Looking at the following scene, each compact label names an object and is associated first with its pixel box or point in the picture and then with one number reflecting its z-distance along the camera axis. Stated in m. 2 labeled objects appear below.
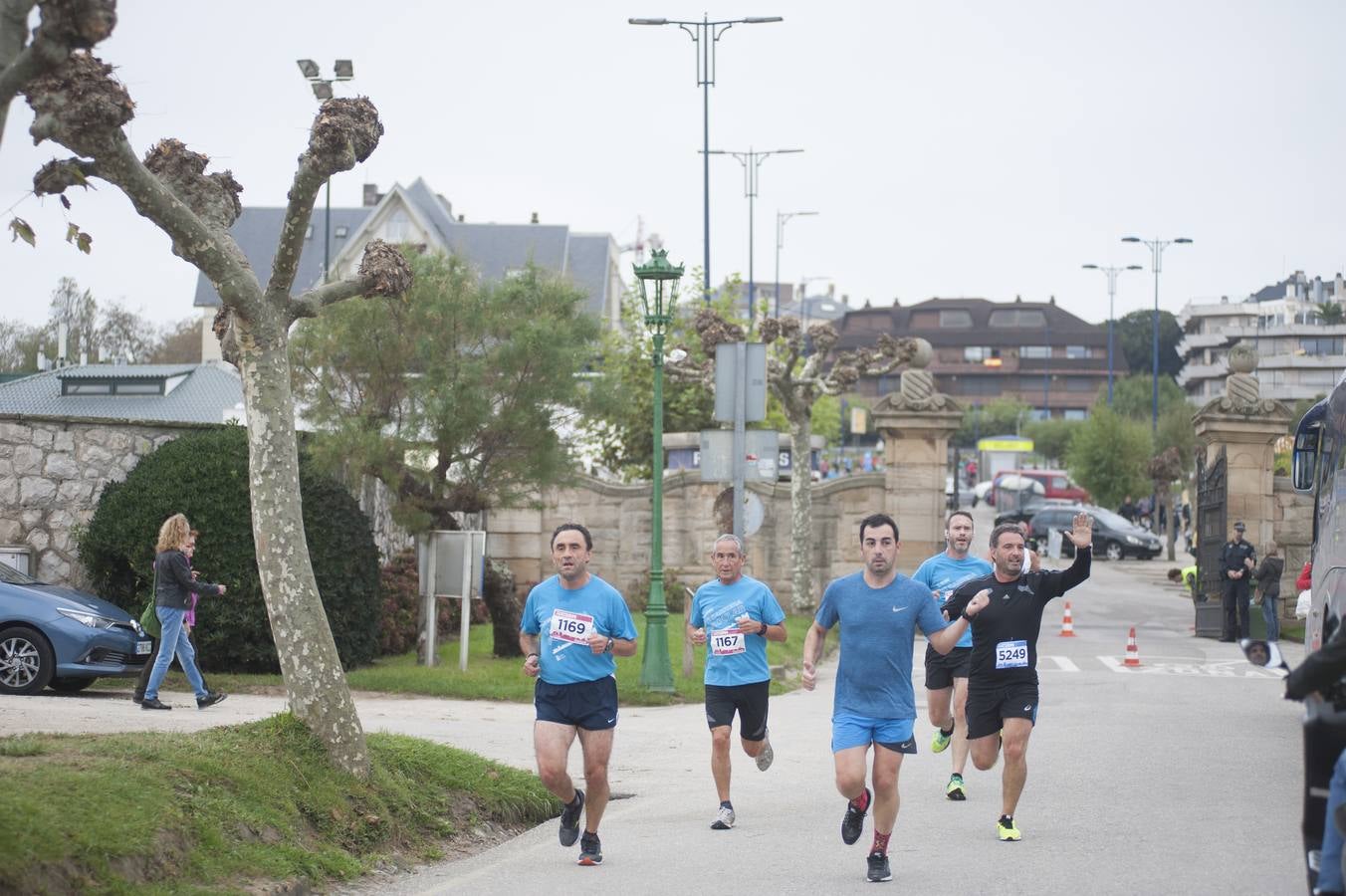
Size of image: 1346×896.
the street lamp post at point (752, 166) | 44.73
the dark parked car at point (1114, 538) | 53.84
